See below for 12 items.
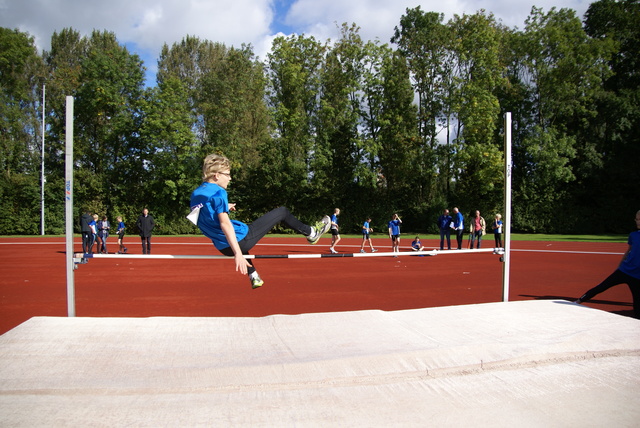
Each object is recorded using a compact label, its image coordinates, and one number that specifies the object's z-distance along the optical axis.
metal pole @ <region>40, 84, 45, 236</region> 28.81
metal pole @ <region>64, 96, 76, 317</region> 5.04
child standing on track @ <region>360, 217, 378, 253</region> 17.45
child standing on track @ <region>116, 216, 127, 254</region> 18.13
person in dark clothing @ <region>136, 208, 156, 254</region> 16.03
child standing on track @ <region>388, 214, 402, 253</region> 16.37
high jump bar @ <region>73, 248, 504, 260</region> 4.93
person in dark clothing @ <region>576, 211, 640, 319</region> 6.18
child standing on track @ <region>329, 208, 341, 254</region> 16.26
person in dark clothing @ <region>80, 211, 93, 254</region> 16.81
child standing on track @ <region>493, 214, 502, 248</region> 17.38
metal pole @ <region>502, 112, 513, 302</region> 6.19
